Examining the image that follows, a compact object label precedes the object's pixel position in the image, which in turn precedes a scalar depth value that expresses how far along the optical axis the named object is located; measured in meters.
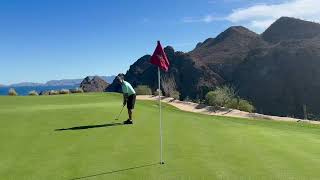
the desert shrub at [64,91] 23.00
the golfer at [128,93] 9.75
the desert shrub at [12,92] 21.88
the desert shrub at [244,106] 23.90
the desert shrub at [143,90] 26.73
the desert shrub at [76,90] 24.49
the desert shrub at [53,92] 23.01
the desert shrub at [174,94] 32.48
